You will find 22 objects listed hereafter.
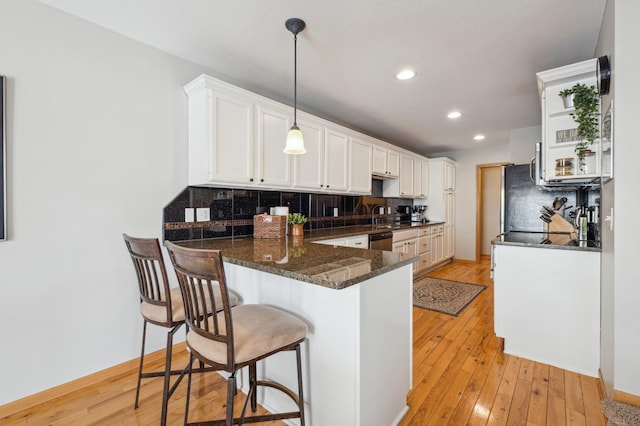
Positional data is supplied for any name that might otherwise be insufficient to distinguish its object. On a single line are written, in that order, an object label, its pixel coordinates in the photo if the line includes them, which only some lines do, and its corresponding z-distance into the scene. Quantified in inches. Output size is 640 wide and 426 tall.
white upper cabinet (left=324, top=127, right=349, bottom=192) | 131.2
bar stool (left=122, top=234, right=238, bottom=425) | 57.0
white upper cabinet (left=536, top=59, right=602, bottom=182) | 84.4
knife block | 123.8
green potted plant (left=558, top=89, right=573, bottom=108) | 84.9
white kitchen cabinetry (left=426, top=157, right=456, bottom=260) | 223.0
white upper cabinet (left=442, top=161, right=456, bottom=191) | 225.3
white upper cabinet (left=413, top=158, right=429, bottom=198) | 210.5
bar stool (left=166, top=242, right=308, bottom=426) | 42.7
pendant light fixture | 81.4
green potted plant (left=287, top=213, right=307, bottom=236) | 111.7
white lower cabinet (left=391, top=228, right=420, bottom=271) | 162.6
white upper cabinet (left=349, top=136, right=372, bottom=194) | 146.9
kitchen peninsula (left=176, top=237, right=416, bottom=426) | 50.7
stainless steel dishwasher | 139.9
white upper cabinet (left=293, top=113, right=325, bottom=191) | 118.2
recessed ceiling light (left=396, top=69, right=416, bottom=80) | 103.4
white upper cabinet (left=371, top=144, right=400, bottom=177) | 166.0
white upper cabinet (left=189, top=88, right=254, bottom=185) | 89.3
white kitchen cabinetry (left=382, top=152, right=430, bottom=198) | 191.5
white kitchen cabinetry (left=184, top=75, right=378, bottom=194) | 89.7
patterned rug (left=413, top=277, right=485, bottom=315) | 134.3
